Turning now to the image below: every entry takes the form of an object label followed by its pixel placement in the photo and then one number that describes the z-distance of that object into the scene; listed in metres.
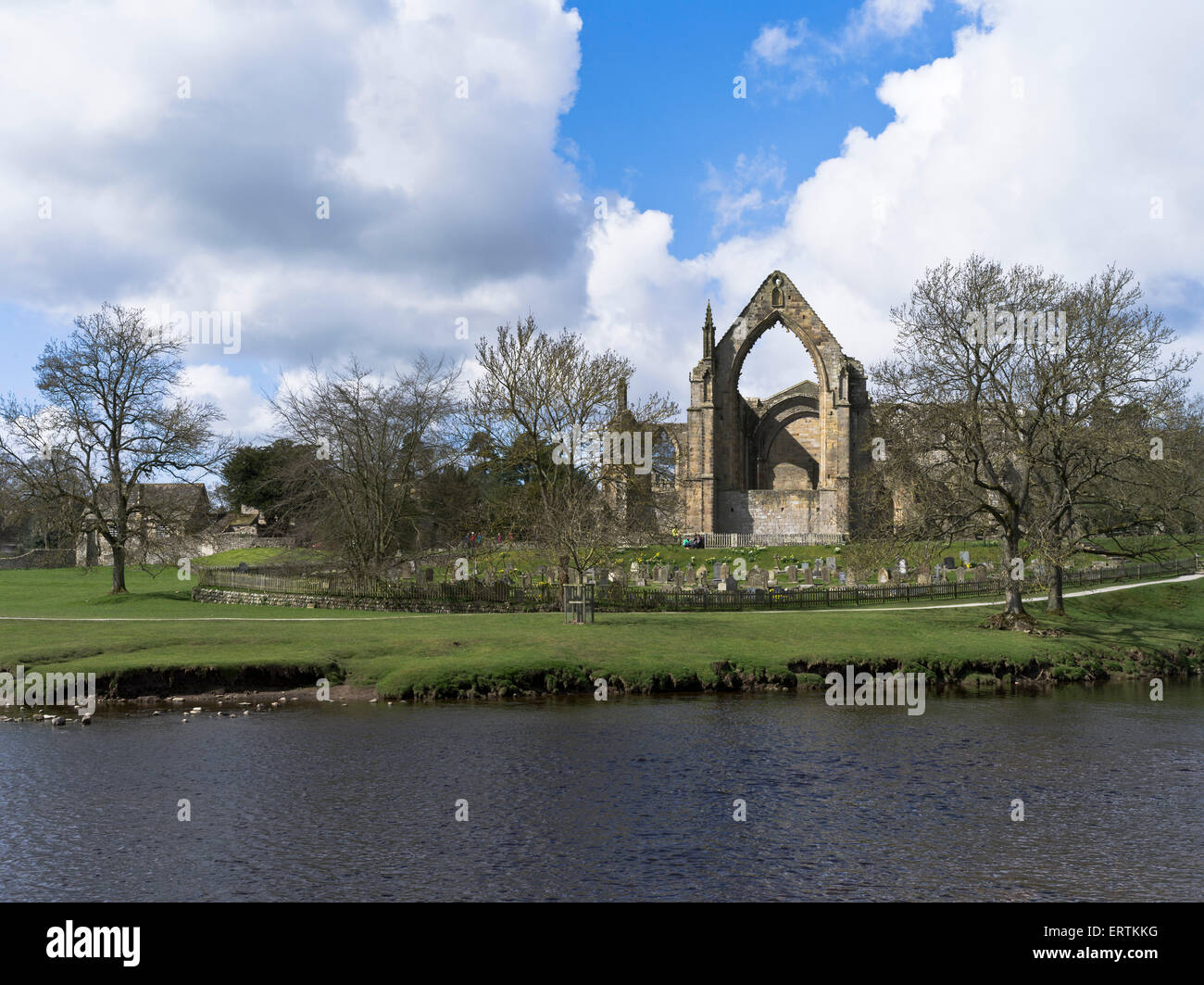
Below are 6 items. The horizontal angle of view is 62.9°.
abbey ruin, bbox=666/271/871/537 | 67.19
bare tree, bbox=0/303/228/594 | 42.78
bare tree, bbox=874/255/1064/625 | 31.38
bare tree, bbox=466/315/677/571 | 38.56
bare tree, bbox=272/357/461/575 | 40.03
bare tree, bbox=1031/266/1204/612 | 29.98
